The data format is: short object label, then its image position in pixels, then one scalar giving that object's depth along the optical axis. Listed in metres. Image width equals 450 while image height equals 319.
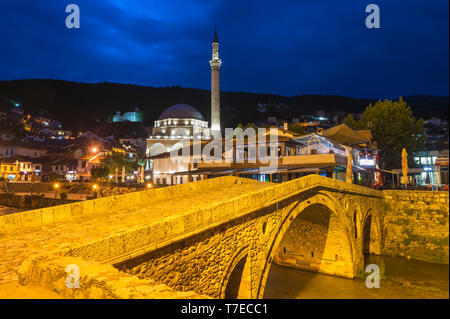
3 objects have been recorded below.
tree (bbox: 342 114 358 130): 44.05
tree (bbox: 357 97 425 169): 39.59
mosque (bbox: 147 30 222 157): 60.22
